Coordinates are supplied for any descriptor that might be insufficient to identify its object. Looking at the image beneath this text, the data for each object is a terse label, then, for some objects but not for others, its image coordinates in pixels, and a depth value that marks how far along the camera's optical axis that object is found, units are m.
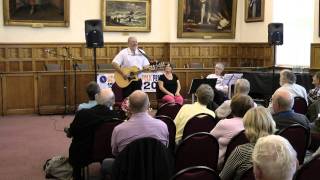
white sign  10.42
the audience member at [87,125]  4.68
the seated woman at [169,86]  8.91
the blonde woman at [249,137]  3.15
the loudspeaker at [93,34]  9.53
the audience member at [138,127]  3.79
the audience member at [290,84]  6.63
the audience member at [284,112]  4.48
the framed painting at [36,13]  11.88
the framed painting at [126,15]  12.91
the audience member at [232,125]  4.06
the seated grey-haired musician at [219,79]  9.36
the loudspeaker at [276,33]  10.84
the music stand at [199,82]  8.61
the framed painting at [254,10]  13.01
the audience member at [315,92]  6.95
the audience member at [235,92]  5.30
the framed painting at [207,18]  13.48
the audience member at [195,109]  5.00
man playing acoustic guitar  8.49
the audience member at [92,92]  5.36
